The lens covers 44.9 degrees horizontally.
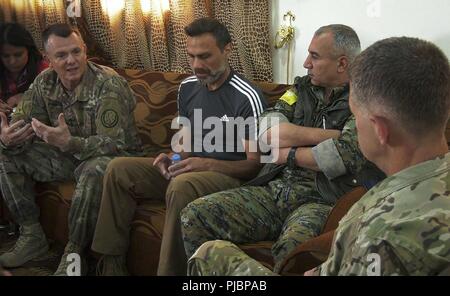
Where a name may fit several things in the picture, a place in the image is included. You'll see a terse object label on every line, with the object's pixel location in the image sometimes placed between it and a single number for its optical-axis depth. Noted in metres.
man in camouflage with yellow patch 1.87
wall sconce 2.86
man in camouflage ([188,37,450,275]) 0.88
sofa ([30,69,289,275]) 2.20
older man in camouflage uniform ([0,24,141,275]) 2.40
